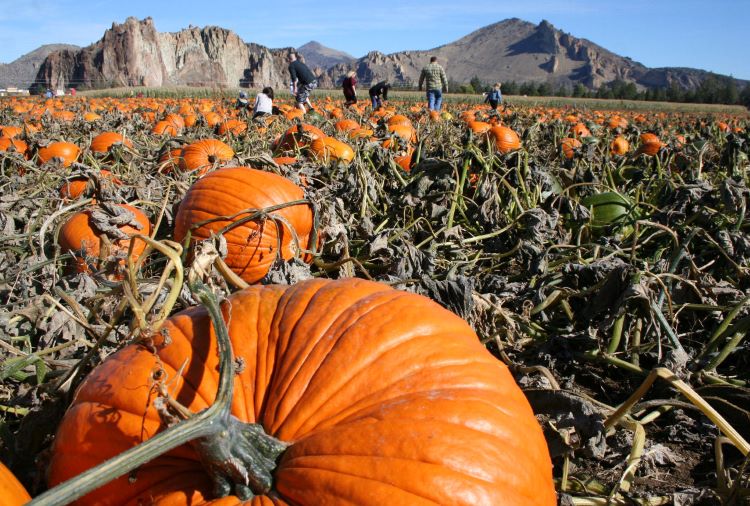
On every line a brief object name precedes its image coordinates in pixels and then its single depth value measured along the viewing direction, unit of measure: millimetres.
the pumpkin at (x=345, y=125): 7649
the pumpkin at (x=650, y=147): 6727
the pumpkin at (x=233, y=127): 7800
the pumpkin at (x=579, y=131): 9060
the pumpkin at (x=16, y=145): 5738
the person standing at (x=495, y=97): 18675
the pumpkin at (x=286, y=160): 4386
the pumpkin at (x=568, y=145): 6102
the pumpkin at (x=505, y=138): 6242
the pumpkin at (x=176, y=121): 9258
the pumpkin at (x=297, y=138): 5230
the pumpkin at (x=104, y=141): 5805
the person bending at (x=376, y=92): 17625
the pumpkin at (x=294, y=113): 10569
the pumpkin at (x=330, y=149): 4848
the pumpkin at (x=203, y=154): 4809
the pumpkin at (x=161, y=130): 7592
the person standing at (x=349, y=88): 17519
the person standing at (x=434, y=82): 15086
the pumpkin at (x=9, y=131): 7868
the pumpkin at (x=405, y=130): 7304
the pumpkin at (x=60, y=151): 5441
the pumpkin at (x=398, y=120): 9016
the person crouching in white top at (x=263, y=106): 10719
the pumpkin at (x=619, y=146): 7836
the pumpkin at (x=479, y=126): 8370
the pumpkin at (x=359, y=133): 6295
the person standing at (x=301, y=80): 13442
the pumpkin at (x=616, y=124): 11126
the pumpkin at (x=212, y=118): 10484
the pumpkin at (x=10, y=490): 1141
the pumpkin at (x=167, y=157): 4996
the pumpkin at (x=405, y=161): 4941
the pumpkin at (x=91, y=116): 11585
